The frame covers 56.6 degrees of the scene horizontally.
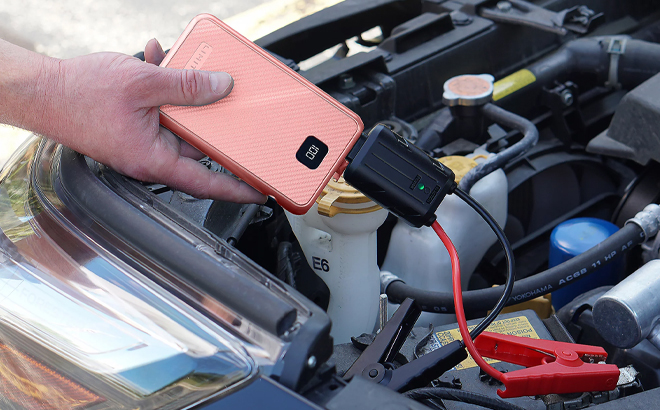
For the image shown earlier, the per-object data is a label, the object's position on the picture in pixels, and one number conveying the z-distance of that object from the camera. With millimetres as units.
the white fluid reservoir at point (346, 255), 944
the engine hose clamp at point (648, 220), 1052
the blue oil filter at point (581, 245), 1181
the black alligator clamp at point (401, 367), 698
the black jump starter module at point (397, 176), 789
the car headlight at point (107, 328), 593
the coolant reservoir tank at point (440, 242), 1139
